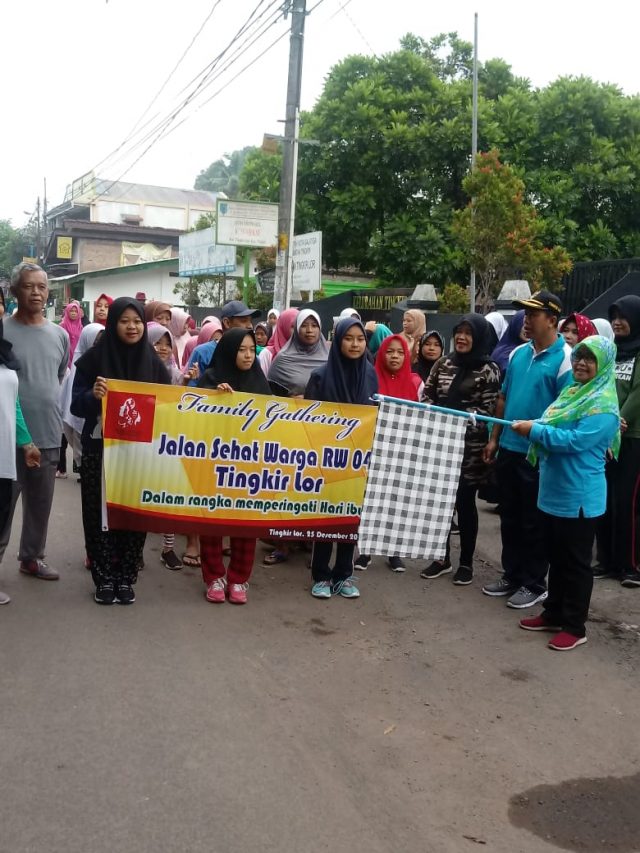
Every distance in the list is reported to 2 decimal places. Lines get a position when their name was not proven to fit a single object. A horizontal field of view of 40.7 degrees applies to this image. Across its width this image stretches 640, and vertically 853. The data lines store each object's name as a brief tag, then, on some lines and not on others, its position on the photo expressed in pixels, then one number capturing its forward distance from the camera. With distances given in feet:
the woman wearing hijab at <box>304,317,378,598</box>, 18.70
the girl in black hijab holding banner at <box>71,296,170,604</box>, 17.33
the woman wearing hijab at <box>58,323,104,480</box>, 23.20
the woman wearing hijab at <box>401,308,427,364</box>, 26.71
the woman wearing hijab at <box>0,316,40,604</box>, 16.57
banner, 17.51
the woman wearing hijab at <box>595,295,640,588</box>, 20.21
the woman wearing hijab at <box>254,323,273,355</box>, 32.76
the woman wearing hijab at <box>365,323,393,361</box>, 25.55
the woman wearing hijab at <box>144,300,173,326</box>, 27.04
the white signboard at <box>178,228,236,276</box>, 93.40
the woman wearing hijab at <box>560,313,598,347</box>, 17.51
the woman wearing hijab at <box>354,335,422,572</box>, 20.54
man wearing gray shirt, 17.54
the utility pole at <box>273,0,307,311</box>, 45.68
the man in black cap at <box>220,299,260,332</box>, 22.06
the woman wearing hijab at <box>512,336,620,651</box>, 15.46
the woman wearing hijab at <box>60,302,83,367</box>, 35.19
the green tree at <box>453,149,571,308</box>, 43.55
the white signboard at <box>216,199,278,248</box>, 59.41
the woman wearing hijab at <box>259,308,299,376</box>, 24.14
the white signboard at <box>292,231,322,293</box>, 50.62
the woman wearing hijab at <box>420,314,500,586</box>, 19.62
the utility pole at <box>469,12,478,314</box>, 69.97
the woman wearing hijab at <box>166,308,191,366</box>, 27.58
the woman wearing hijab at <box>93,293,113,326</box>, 28.45
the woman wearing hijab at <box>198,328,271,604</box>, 17.94
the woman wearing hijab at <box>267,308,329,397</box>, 21.13
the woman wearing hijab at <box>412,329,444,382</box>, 24.99
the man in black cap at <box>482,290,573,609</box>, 17.85
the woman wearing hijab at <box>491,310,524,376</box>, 25.18
